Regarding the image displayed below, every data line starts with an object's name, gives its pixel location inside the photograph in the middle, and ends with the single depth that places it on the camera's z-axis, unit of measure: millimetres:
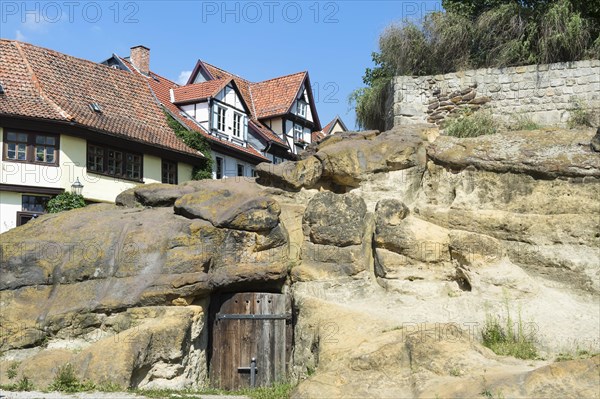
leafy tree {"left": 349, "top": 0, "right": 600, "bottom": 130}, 18031
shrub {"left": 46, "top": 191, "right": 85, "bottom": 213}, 25984
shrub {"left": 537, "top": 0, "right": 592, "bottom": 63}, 17781
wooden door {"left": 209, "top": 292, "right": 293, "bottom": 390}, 13781
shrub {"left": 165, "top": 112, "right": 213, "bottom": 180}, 31875
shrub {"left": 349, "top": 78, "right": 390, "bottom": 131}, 20438
